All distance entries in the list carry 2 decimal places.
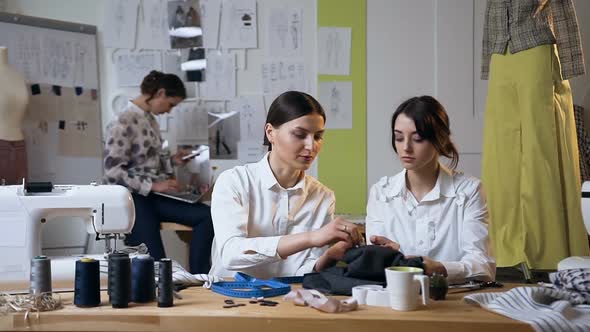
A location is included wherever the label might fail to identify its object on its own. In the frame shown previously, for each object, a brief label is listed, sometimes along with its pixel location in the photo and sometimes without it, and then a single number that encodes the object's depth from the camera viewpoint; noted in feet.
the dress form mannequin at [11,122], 12.64
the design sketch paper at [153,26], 15.29
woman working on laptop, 13.35
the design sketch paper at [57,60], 14.29
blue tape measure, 5.66
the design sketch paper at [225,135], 15.37
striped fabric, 4.82
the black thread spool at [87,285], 5.36
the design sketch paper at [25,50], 13.74
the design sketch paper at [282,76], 15.23
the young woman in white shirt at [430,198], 7.42
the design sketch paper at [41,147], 13.88
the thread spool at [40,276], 5.61
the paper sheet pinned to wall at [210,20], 15.28
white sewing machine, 6.40
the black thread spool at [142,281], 5.48
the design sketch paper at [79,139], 14.44
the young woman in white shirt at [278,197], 7.54
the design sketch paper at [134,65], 15.29
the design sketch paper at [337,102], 15.17
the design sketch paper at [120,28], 15.26
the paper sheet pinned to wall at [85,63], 14.83
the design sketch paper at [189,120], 15.37
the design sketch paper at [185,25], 15.28
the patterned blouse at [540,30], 10.98
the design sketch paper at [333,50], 15.14
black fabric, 5.82
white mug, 5.12
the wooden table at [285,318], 4.81
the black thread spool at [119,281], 5.29
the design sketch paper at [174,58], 15.33
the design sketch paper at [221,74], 15.28
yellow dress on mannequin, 11.03
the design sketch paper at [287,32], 15.20
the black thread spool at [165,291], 5.27
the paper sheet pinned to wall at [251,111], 15.29
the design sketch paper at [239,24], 15.25
